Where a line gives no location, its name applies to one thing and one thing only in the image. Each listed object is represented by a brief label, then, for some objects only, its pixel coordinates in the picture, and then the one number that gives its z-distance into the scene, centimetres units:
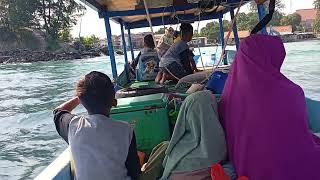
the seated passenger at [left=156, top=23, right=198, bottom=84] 340
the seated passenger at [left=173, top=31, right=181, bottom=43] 436
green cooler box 198
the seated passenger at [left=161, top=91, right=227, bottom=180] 129
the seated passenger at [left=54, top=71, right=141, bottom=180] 124
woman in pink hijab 120
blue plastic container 235
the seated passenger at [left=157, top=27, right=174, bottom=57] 455
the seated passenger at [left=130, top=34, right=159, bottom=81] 424
